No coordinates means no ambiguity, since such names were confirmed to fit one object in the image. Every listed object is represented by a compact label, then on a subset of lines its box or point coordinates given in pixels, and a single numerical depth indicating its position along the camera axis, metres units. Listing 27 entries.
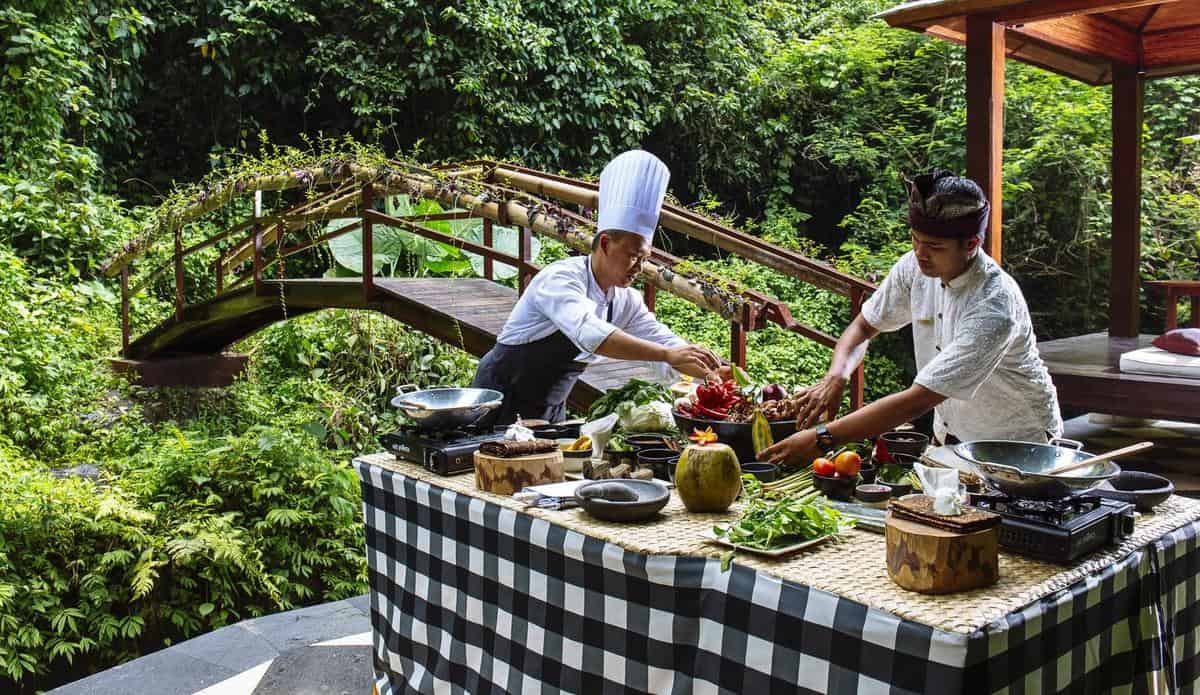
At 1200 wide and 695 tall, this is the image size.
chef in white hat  3.43
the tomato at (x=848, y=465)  2.48
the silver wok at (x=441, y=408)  3.01
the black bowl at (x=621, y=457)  2.86
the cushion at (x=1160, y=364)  4.90
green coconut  2.41
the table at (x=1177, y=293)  6.80
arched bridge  4.96
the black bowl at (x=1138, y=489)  2.29
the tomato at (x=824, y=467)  2.51
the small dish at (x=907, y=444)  2.77
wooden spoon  2.03
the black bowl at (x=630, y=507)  2.41
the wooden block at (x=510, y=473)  2.73
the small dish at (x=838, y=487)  2.48
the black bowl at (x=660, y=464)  2.80
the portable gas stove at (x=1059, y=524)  1.98
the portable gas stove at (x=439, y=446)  2.98
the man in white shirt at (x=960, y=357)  2.67
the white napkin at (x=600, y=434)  2.97
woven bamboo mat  1.80
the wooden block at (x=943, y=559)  1.85
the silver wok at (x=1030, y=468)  2.00
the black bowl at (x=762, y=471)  2.65
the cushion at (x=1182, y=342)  5.08
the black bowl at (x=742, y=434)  2.79
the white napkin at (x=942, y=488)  1.93
